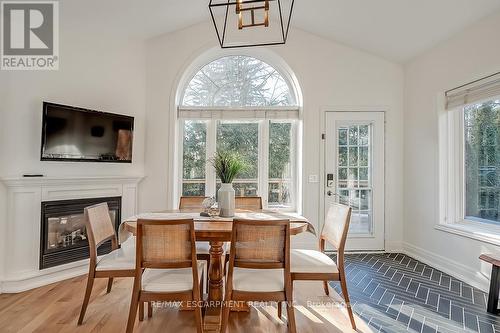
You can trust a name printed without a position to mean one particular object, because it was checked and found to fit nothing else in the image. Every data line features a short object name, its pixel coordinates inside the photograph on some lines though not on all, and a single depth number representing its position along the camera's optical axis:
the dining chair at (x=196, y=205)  2.56
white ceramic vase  2.37
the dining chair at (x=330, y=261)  2.06
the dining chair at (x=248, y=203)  3.07
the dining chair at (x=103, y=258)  2.09
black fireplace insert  2.92
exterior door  4.06
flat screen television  2.93
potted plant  2.32
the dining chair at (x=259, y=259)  1.75
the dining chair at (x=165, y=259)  1.76
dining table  1.94
